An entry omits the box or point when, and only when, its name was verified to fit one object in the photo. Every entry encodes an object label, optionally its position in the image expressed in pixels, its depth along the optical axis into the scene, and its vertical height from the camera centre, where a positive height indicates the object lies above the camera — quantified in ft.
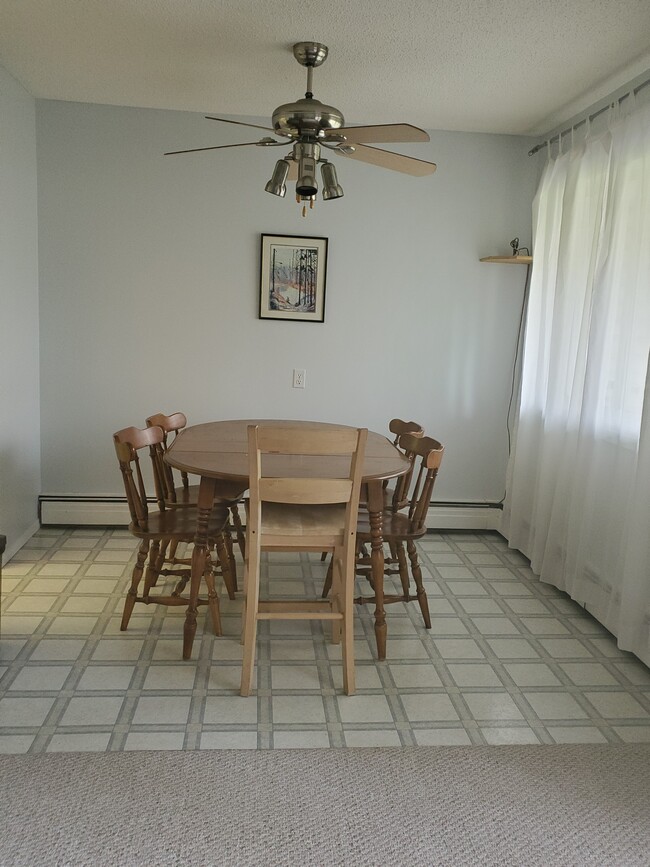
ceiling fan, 8.16 +2.35
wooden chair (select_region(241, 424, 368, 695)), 7.91 -2.36
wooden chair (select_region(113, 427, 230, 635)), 9.11 -2.71
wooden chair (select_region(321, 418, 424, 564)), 10.75 -2.34
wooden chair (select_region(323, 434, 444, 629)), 9.46 -2.65
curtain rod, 10.00 +3.80
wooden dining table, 8.88 -1.78
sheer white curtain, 9.66 -0.51
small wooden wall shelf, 13.44 +1.66
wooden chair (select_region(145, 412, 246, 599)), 10.62 -2.62
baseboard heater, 13.91 -3.77
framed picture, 13.62 +1.09
